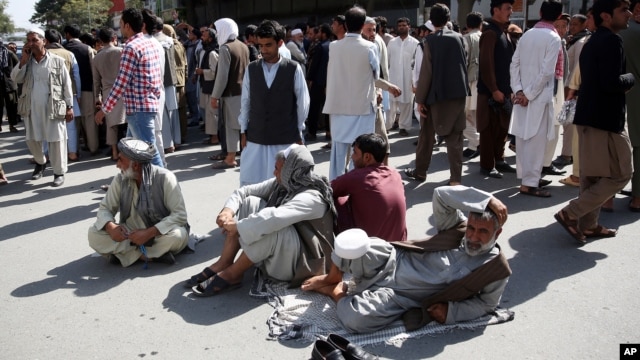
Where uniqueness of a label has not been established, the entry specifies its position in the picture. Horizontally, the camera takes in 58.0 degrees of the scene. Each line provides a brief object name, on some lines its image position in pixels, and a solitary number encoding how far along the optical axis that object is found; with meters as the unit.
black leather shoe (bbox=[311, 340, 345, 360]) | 2.93
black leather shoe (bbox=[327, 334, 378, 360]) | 2.99
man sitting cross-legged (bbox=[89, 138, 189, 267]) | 4.41
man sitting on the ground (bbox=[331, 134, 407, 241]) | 4.03
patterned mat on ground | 3.41
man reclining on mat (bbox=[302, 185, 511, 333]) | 3.36
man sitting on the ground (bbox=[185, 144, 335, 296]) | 3.85
